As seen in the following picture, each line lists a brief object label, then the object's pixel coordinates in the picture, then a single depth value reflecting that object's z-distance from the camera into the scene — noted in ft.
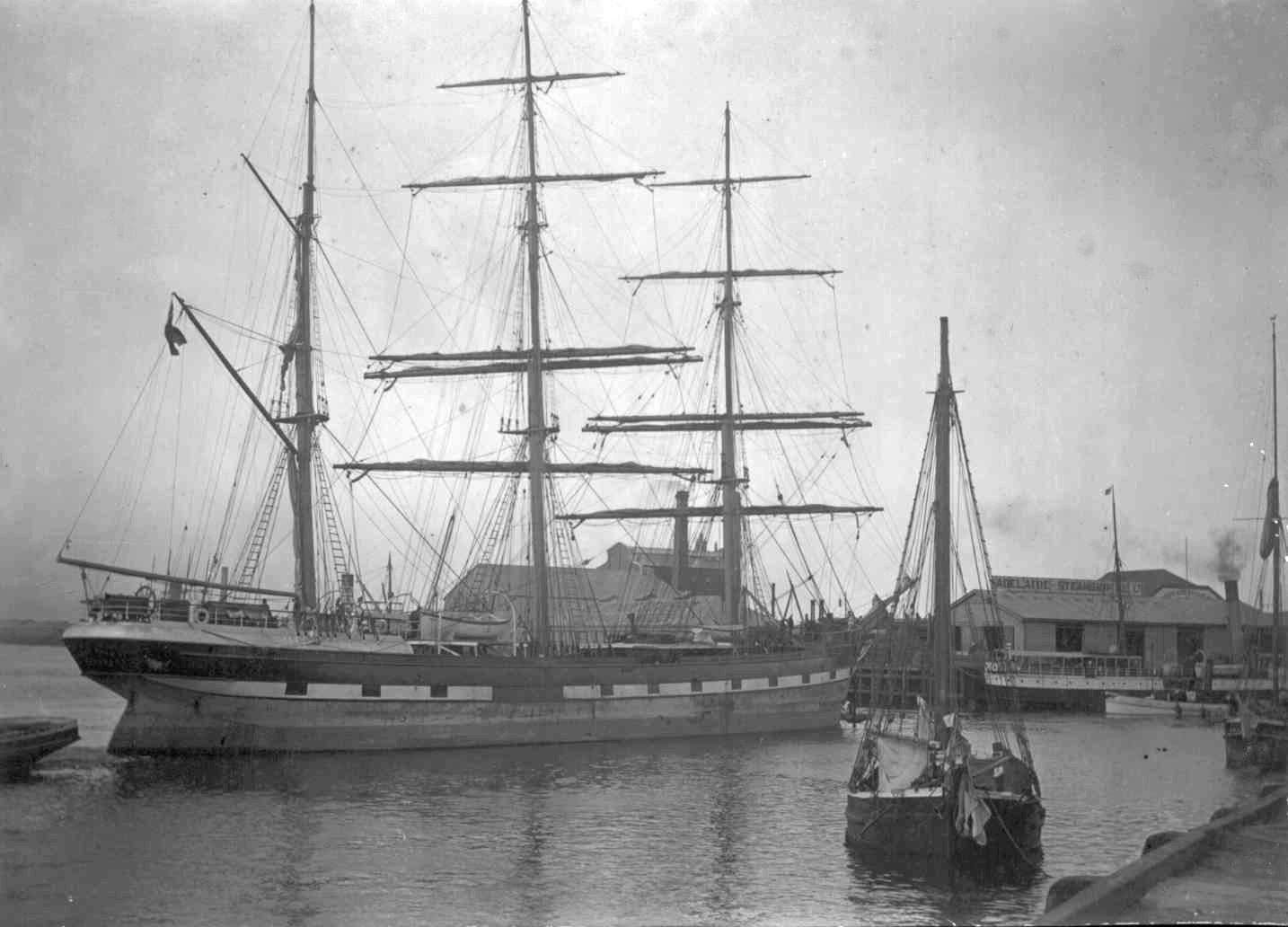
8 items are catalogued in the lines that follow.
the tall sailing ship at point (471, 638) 118.01
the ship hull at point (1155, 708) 199.93
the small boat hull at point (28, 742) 96.78
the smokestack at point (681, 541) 212.17
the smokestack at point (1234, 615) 230.68
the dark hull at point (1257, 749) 122.93
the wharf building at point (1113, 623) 235.40
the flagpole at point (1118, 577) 219.41
